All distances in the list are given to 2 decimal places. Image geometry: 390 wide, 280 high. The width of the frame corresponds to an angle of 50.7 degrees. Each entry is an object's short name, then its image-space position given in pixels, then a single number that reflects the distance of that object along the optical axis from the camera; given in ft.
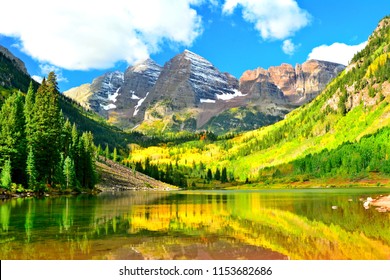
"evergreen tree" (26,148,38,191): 304.71
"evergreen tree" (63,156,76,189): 380.17
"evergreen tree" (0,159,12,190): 278.67
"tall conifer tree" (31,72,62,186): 340.18
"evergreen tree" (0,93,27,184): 300.81
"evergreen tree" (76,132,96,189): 465.67
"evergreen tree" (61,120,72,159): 424.05
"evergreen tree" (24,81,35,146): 340.72
